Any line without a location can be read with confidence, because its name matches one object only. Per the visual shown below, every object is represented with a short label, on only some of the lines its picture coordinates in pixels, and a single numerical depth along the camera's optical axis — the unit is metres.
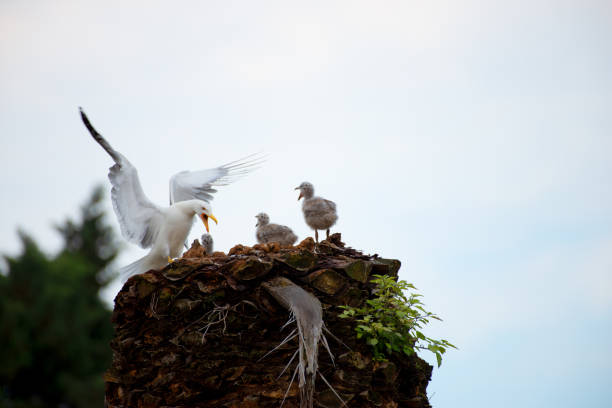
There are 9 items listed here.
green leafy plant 13.91
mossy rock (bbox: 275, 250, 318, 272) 13.93
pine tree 35.91
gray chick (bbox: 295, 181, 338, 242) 17.42
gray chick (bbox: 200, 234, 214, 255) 19.31
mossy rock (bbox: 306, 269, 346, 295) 13.91
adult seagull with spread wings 17.25
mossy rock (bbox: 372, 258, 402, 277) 15.00
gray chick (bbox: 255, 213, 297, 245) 17.91
